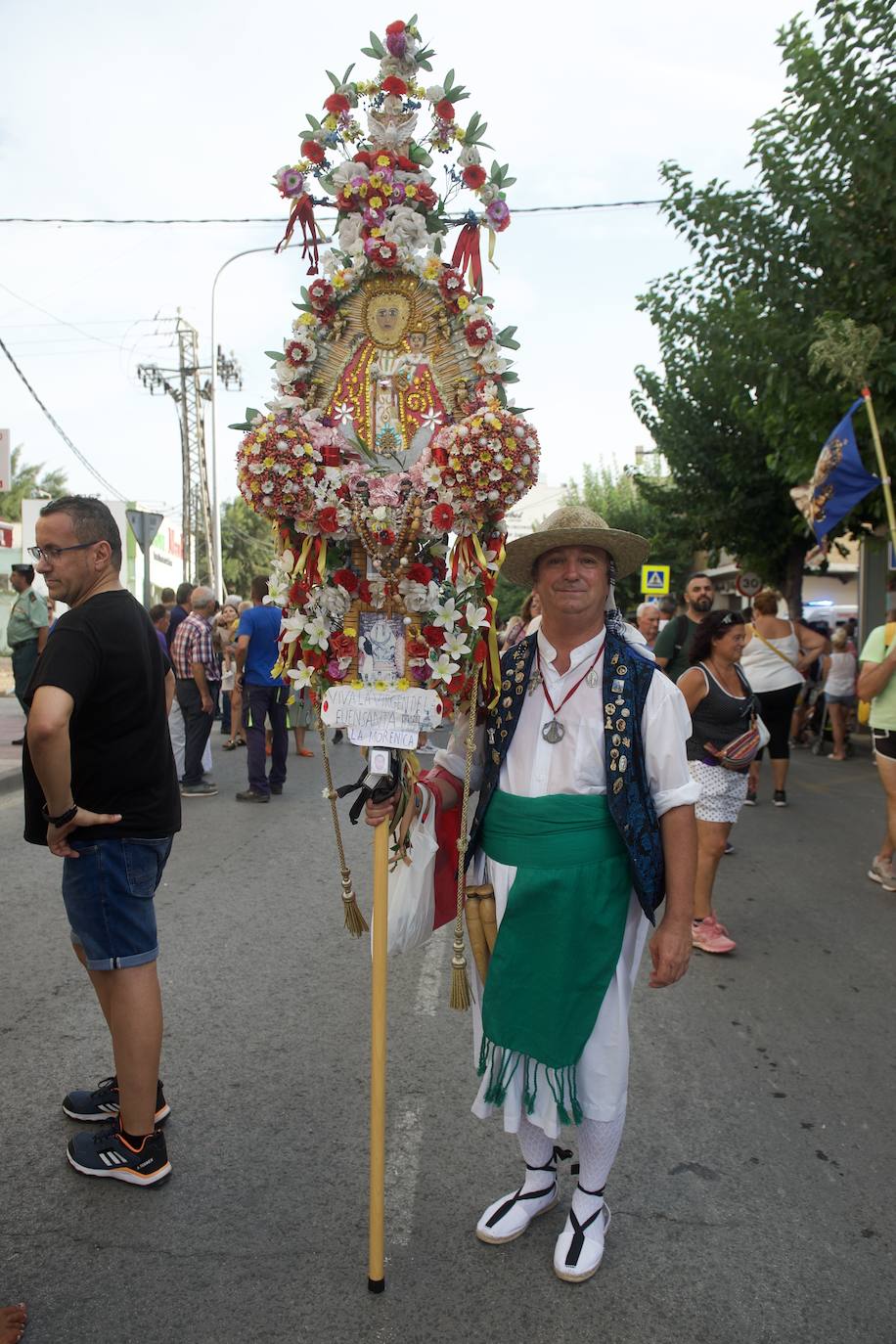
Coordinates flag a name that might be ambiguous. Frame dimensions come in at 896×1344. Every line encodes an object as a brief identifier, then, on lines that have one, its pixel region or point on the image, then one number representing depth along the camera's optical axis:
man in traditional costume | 2.69
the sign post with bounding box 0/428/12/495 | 10.90
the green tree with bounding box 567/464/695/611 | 21.67
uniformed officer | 10.76
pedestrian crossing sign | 21.69
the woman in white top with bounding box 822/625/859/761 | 13.08
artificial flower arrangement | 2.68
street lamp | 26.23
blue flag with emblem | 9.38
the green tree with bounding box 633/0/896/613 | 10.06
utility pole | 34.97
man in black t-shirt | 2.96
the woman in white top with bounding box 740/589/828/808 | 8.80
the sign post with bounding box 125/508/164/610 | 12.41
